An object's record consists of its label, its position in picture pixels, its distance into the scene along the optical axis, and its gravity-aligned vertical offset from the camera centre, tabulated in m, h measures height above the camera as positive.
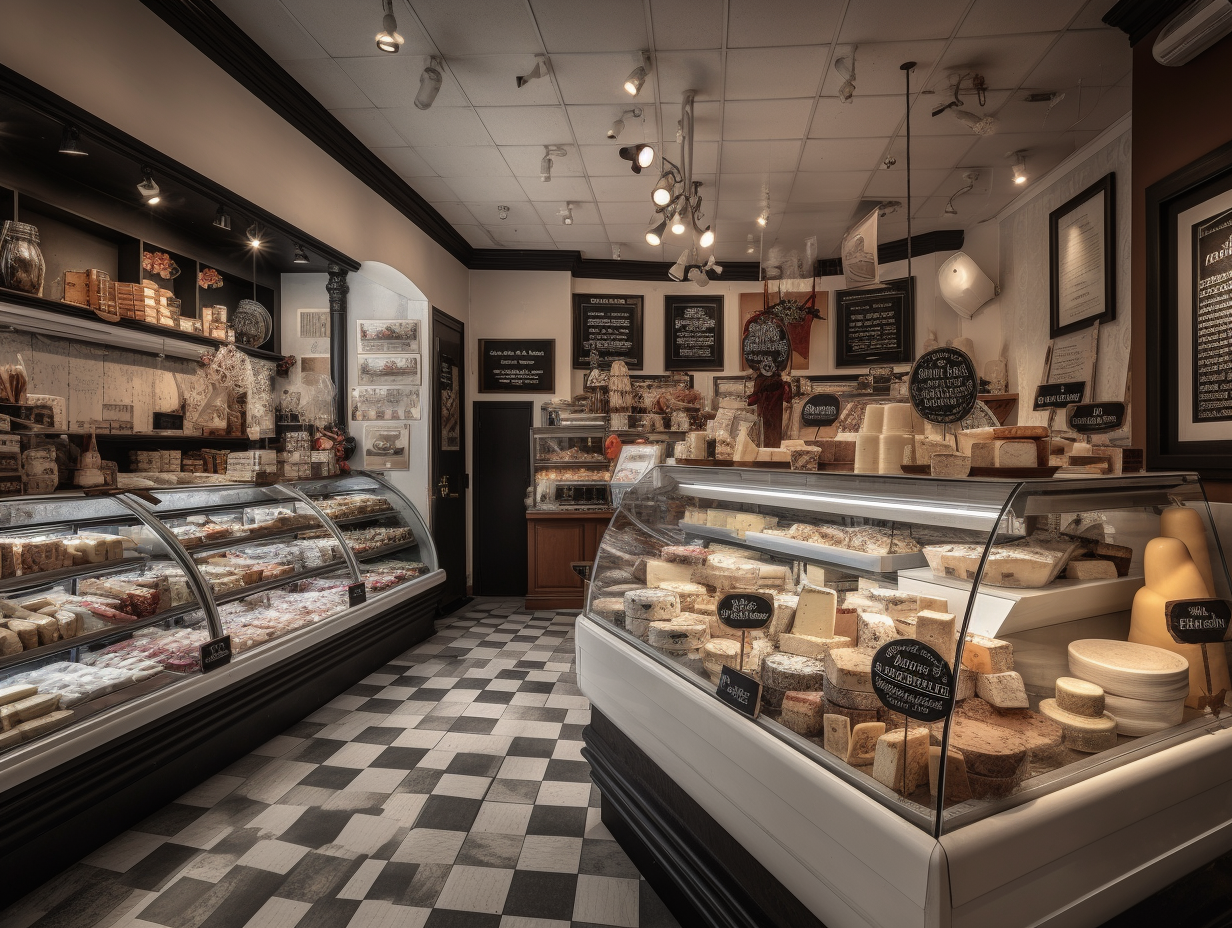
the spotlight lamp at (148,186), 2.91 +1.32
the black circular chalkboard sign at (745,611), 1.79 -0.47
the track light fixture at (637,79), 3.38 +2.09
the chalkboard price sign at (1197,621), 1.52 -0.41
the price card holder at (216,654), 2.84 -0.96
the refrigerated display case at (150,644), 2.21 -0.94
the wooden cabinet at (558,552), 6.31 -1.04
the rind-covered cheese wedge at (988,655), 1.50 -0.50
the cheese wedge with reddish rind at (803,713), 1.54 -0.66
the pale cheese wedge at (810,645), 1.81 -0.58
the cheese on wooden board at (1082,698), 1.43 -0.57
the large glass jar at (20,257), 2.79 +0.89
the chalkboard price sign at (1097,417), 1.99 +0.13
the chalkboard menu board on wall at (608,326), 7.19 +1.50
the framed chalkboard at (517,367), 7.03 +0.99
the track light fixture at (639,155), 3.76 +1.87
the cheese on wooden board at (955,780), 1.24 -0.66
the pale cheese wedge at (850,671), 1.48 -0.53
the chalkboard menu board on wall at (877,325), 6.59 +1.43
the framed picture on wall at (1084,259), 4.13 +1.42
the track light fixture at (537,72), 3.47 +2.18
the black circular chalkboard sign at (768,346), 2.56 +0.46
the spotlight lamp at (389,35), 2.87 +1.98
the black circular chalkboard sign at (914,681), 1.21 -0.47
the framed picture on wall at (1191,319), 2.58 +0.61
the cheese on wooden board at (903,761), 1.27 -0.64
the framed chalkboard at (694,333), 7.24 +1.43
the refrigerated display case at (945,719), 1.22 -0.65
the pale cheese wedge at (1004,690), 1.46 -0.57
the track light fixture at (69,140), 2.52 +1.28
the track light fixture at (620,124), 3.94 +2.15
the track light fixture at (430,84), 3.43 +2.08
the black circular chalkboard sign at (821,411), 2.24 +0.16
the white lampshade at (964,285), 5.56 +1.57
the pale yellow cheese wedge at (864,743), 1.38 -0.66
